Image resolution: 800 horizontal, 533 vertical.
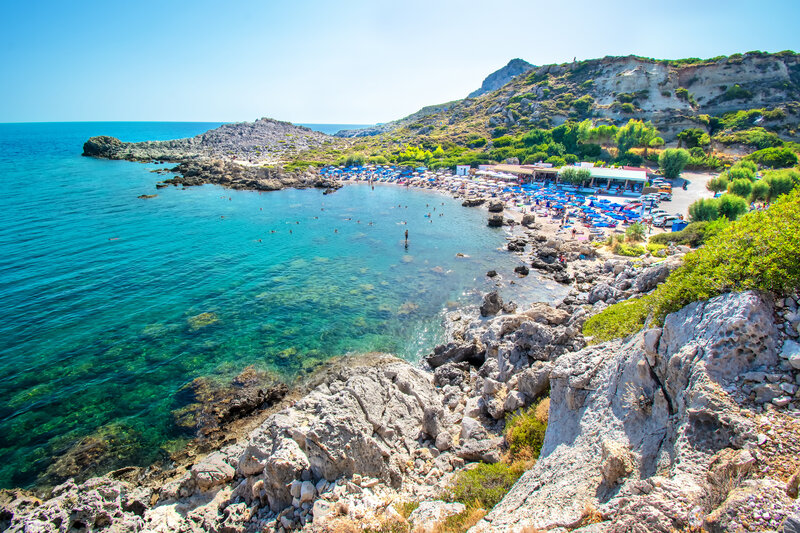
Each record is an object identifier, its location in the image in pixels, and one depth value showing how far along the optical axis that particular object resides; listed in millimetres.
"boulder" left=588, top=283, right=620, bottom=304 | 25597
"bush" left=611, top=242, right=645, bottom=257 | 37062
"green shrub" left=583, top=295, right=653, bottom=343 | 13648
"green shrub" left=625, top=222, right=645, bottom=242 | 39844
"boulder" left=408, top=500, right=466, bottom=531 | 9242
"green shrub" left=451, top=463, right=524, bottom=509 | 10328
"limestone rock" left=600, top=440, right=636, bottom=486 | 7801
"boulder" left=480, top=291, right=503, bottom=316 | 27023
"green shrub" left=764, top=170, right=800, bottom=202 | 41469
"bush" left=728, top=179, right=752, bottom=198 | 44062
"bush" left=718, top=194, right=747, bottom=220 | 37438
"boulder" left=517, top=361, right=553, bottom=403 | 14766
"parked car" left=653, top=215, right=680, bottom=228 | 44719
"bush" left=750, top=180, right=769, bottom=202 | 42969
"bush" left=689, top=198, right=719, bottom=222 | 39312
